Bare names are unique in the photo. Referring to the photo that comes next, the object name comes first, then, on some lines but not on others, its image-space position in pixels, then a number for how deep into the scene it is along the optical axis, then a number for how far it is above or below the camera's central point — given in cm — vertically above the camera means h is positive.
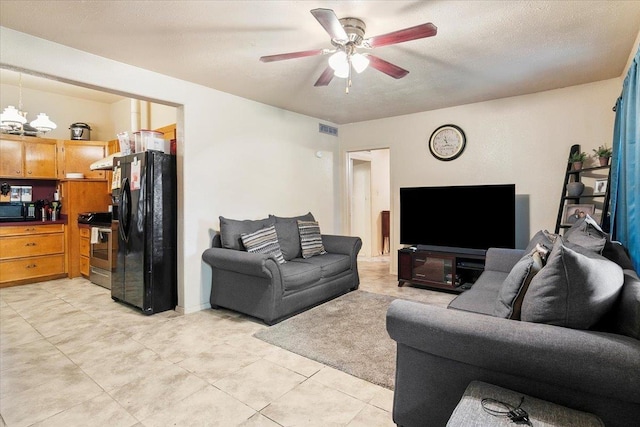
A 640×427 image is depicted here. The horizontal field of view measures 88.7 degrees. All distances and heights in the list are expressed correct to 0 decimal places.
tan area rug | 236 -114
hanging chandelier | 418 +117
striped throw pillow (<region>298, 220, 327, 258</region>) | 412 -42
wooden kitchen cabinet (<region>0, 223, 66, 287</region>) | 459 -66
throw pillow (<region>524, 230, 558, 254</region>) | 239 -28
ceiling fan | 197 +109
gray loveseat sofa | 313 -68
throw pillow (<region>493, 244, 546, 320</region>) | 161 -42
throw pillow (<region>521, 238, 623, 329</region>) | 131 -35
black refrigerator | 345 -24
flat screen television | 399 -13
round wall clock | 457 +91
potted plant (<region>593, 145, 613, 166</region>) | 334 +51
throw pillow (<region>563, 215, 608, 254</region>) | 200 -21
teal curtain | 208 +24
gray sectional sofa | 121 -57
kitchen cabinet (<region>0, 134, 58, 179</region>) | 472 +77
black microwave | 481 -4
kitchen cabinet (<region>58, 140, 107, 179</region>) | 521 +85
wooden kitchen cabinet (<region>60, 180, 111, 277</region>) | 519 +3
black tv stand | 416 -79
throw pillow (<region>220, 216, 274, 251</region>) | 354 -27
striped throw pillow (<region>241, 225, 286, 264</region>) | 346 -38
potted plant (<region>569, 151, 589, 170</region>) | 359 +51
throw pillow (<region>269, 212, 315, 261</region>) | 397 -37
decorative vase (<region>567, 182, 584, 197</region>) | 354 +18
